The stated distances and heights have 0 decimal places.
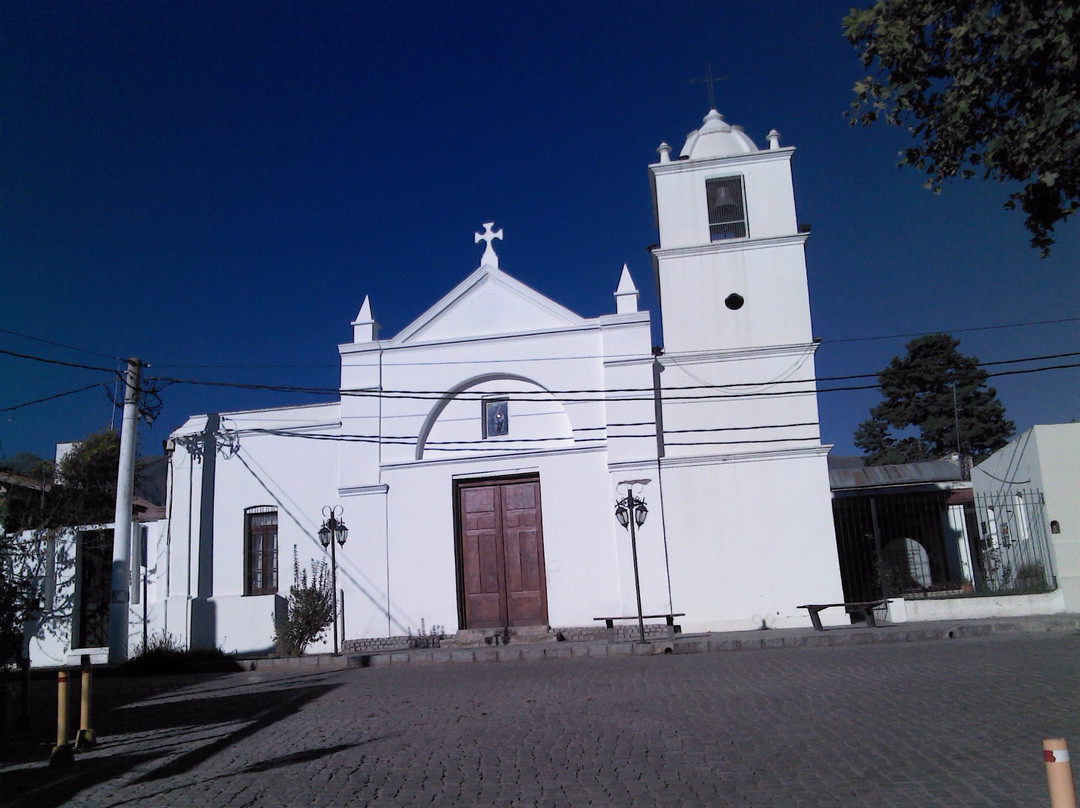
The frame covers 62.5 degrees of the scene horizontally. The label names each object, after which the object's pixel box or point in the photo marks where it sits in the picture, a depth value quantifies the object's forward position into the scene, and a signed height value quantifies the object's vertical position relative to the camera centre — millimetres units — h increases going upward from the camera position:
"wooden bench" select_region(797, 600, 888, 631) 15834 -929
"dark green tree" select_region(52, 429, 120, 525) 28797 +4672
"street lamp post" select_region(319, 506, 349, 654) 17578 +1136
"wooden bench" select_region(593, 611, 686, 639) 16644 -980
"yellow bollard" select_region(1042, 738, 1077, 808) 2984 -763
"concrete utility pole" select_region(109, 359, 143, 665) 17469 +1503
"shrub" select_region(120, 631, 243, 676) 15969 -1138
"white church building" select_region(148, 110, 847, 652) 18188 +2503
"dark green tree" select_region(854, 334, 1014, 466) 41781 +6631
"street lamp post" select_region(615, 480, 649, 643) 16672 +1146
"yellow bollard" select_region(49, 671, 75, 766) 7555 -1185
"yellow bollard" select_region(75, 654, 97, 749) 8366 -1104
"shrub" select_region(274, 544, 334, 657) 17266 -540
